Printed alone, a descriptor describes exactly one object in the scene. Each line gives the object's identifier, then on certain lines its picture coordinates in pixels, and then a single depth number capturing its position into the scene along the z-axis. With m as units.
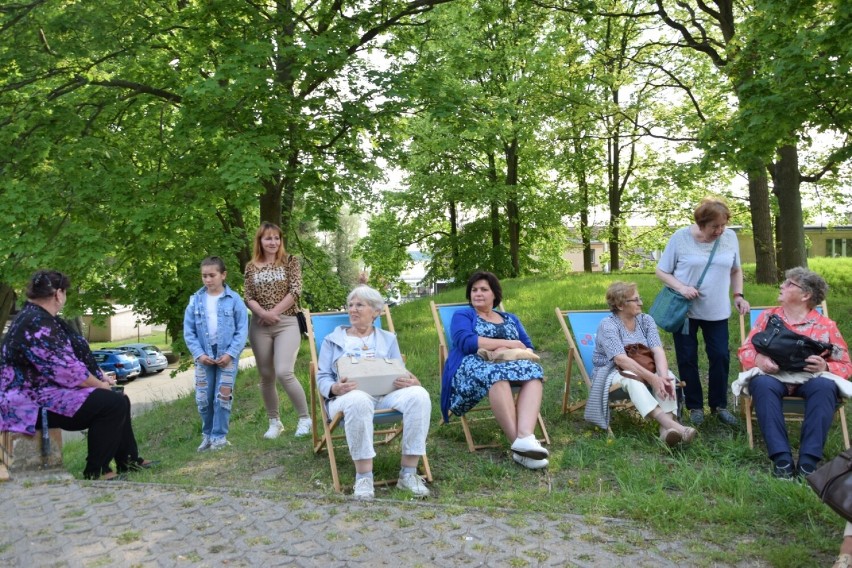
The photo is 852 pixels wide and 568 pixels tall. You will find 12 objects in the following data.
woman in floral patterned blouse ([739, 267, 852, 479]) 4.12
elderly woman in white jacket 4.07
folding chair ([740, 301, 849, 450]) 4.49
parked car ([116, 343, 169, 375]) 28.12
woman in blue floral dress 4.51
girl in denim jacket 5.43
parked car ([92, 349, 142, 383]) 25.11
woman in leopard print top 5.63
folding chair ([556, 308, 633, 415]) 5.69
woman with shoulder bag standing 5.29
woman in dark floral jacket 4.50
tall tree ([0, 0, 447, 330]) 8.67
